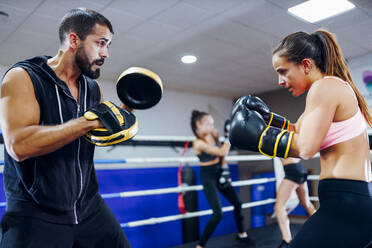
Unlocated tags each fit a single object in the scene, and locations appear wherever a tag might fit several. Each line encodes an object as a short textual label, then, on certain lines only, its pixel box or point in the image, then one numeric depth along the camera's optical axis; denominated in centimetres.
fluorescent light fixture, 302
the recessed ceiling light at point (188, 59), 429
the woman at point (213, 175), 307
